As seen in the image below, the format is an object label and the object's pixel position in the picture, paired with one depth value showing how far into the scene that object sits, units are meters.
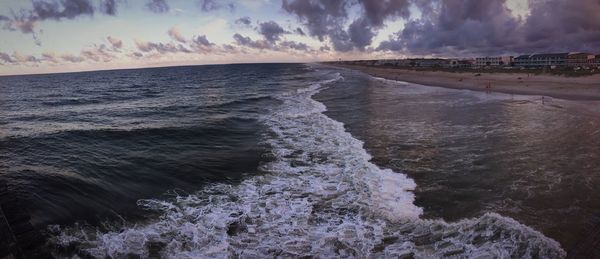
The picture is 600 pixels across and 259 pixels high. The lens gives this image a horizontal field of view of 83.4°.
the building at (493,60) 155.99
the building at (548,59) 122.00
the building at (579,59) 111.56
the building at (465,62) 162.38
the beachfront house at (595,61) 104.88
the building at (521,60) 134.79
